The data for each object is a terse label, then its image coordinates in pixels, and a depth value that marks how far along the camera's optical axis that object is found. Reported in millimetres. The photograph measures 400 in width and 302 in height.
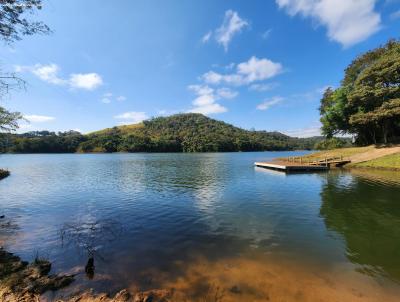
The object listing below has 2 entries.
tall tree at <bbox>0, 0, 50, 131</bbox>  8740
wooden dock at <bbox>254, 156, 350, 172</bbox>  36312
